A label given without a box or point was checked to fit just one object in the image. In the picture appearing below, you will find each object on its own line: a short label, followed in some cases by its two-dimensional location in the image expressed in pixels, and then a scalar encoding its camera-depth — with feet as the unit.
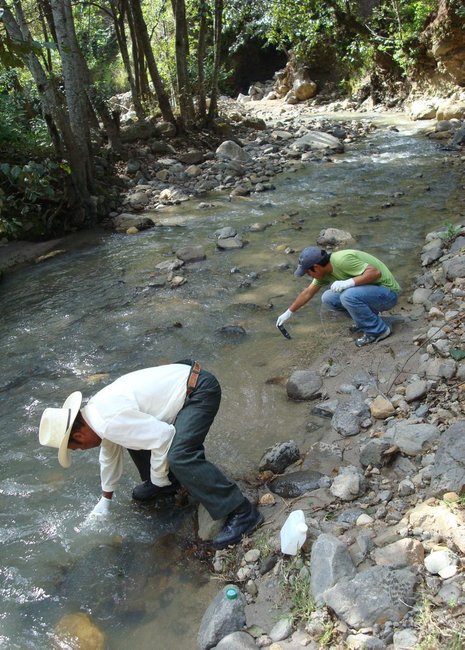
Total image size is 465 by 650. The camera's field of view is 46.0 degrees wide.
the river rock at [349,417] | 12.32
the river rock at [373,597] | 7.26
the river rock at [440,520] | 7.82
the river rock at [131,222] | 31.09
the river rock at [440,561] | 7.45
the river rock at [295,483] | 10.88
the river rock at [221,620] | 8.31
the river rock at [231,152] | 43.06
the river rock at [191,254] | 25.16
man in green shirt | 15.26
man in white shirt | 9.52
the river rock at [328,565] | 8.04
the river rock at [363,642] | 6.93
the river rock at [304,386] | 14.12
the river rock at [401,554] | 7.85
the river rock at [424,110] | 49.73
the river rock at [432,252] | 20.33
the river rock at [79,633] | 8.95
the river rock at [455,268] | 17.33
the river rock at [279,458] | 11.70
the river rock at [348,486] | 10.05
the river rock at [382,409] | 12.30
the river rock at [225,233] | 27.61
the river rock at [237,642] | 7.93
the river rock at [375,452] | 10.60
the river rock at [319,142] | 44.24
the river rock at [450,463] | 8.79
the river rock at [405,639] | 6.78
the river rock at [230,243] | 26.20
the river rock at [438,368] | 12.32
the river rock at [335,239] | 24.43
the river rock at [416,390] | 12.19
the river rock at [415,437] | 10.46
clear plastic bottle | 8.97
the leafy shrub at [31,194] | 27.45
